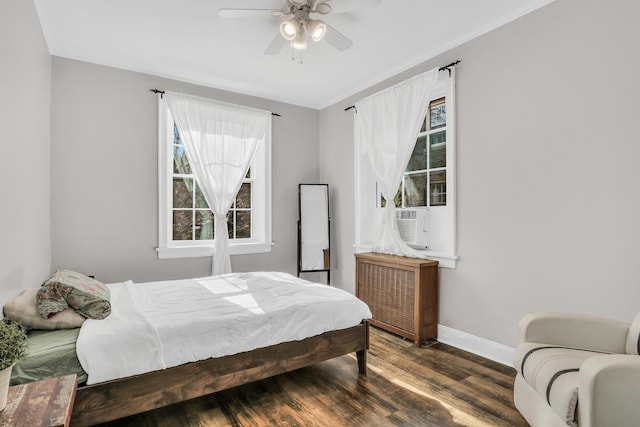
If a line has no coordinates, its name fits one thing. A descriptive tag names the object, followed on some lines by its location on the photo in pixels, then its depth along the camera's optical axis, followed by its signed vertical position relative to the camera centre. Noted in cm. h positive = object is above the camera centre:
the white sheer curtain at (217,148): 379 +76
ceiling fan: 226 +134
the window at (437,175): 311 +38
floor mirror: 446 -21
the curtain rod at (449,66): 302 +131
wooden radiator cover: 310 -77
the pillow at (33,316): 182 -55
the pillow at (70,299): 193 -49
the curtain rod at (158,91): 364 +129
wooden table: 108 -64
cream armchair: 135 -71
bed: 172 -73
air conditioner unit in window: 337 -12
